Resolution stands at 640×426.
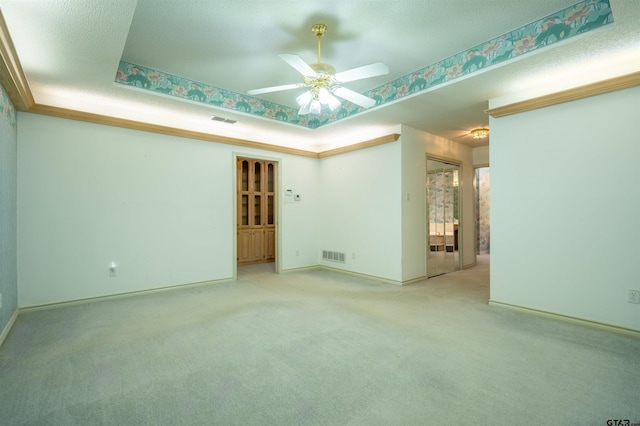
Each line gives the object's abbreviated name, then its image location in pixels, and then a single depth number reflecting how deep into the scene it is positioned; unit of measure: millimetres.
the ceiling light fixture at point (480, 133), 4877
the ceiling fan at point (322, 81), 2514
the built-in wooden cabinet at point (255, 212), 6926
